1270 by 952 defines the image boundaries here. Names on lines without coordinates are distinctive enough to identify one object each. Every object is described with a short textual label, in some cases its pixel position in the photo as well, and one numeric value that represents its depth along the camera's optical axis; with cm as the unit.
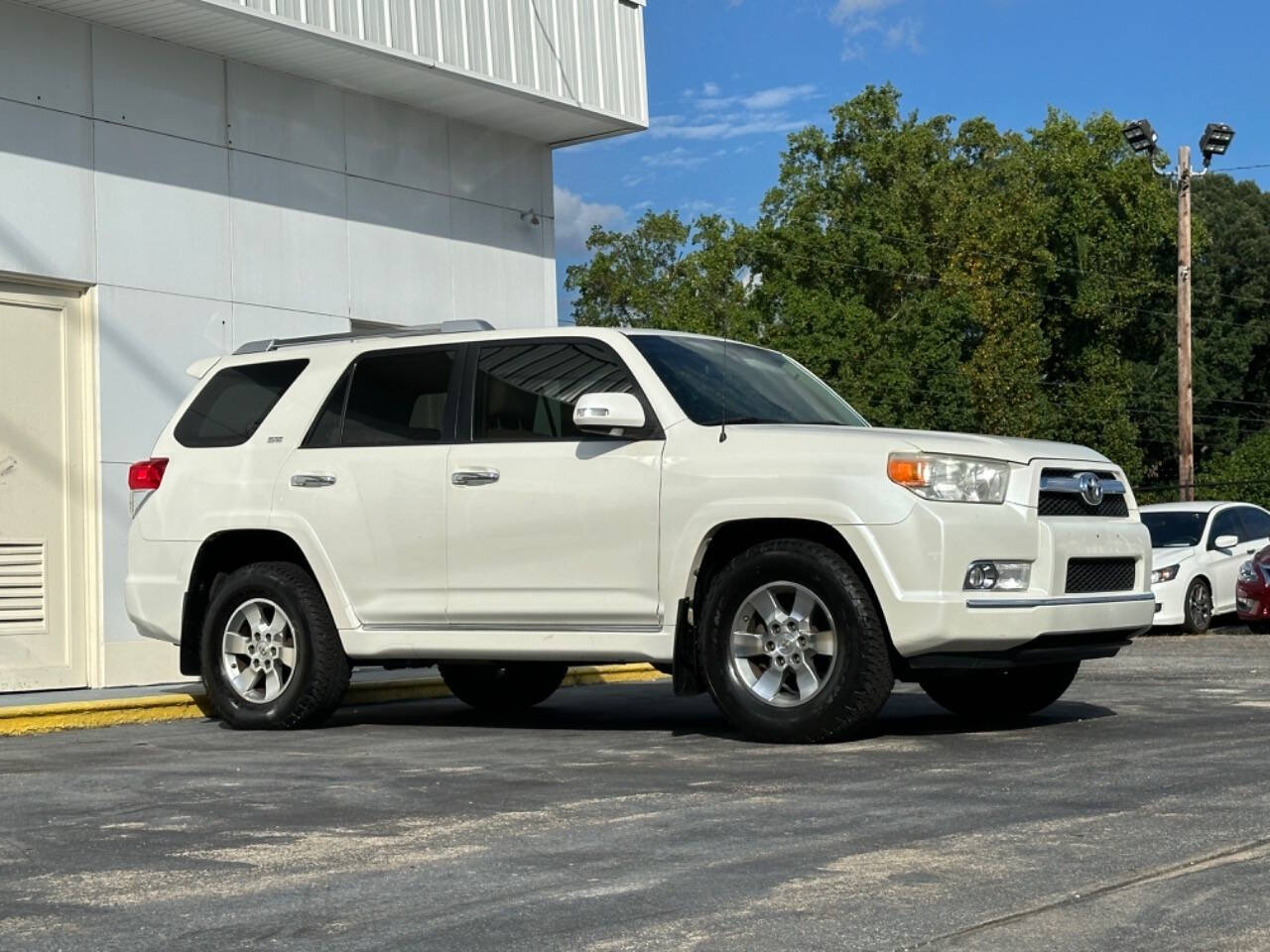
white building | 1328
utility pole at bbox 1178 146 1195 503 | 3459
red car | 1956
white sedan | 2055
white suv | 827
